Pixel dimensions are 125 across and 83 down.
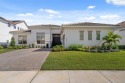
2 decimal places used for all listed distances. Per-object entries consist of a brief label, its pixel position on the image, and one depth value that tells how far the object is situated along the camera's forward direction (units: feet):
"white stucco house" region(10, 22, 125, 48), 36.61
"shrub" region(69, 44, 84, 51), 35.24
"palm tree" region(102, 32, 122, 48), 33.62
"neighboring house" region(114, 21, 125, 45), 42.94
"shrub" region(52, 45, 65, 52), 34.11
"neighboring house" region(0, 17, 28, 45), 52.36
